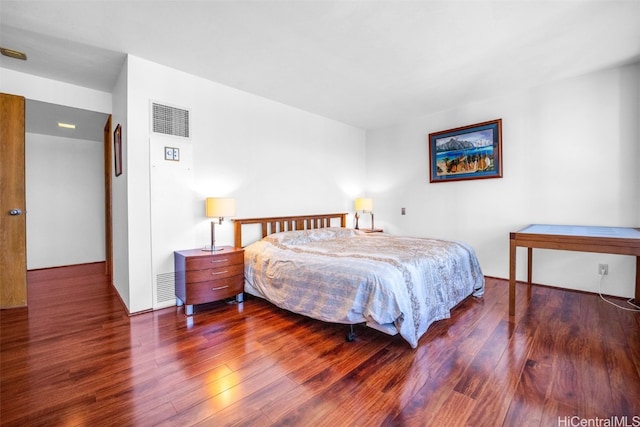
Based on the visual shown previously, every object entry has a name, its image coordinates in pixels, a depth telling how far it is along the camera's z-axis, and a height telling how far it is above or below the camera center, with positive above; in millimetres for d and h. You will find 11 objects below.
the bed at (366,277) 2047 -590
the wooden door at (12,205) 2955 +85
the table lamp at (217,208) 2998 +29
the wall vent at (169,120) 2904 +983
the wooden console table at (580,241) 2098 -274
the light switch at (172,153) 2957 +622
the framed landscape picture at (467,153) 3875 +833
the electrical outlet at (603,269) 3119 -702
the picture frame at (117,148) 3097 +743
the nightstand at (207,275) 2707 -660
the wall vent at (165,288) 2912 -815
